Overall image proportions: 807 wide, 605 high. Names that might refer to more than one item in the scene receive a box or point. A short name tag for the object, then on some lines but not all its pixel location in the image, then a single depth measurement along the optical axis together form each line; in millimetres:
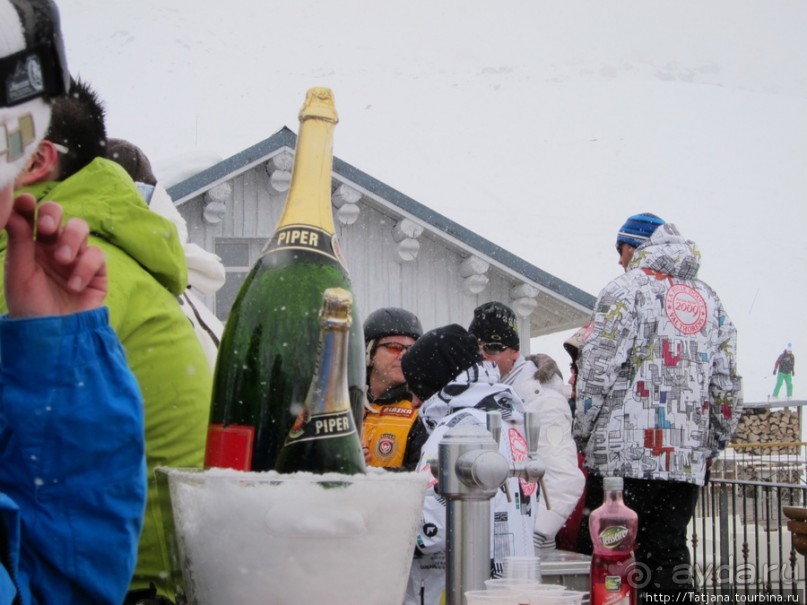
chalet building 12219
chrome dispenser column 1643
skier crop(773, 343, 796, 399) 40875
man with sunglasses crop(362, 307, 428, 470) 4773
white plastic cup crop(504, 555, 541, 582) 1766
